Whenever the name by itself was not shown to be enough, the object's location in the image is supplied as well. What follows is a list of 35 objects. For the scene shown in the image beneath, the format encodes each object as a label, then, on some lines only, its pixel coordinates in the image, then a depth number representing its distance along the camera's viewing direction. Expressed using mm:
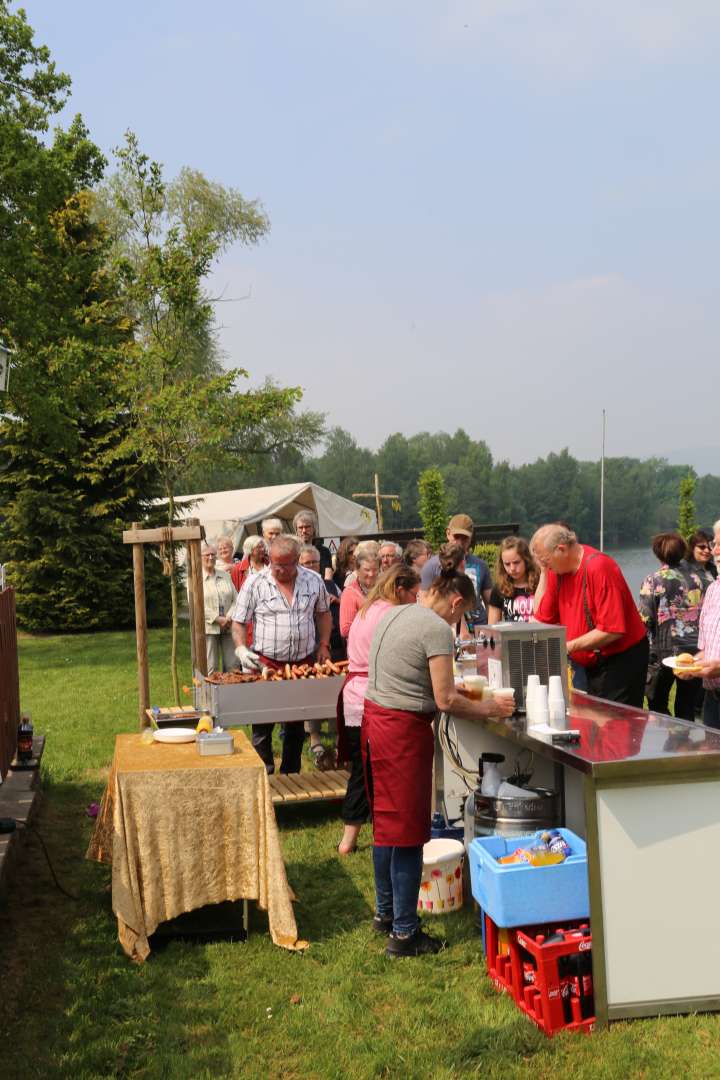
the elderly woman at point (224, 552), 11859
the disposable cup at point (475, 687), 5418
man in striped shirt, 7602
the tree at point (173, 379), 16048
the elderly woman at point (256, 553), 10672
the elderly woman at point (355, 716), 6141
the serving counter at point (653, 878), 4176
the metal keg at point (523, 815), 4945
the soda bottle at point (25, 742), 7777
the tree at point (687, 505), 41812
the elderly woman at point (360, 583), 8148
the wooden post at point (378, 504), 36112
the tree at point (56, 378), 19297
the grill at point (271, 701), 7094
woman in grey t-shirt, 4895
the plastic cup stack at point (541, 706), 4992
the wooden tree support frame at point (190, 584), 8281
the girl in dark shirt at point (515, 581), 8492
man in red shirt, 5918
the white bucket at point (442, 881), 5578
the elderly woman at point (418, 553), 9781
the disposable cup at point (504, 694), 5227
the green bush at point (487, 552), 26828
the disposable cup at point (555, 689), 4973
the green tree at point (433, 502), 33219
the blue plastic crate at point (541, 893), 4348
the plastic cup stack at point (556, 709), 4926
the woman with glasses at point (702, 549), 9695
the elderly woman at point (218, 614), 11375
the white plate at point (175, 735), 5680
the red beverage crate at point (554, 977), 4207
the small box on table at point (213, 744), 5367
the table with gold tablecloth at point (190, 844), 5035
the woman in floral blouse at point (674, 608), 8586
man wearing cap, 9203
